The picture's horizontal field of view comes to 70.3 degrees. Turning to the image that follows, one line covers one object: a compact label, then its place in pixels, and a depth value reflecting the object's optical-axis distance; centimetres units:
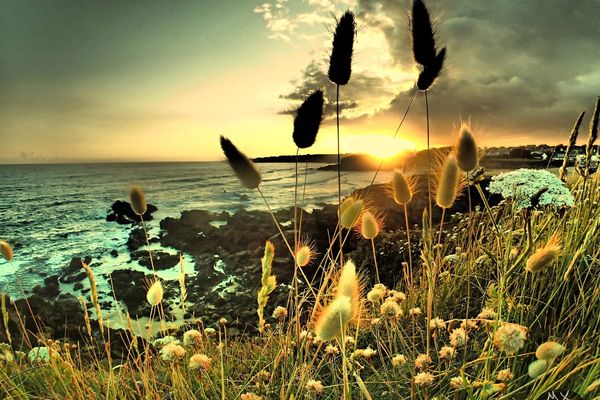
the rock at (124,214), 1344
